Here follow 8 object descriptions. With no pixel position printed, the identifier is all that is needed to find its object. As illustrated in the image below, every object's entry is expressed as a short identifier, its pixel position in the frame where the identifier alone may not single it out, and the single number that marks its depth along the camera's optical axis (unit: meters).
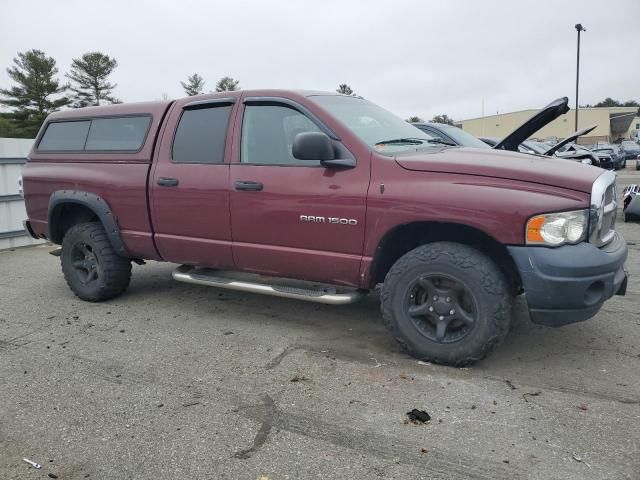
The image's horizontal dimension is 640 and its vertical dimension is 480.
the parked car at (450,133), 7.41
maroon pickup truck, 3.37
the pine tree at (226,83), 60.09
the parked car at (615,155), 25.42
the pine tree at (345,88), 57.83
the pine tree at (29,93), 51.50
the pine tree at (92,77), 53.94
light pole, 37.72
